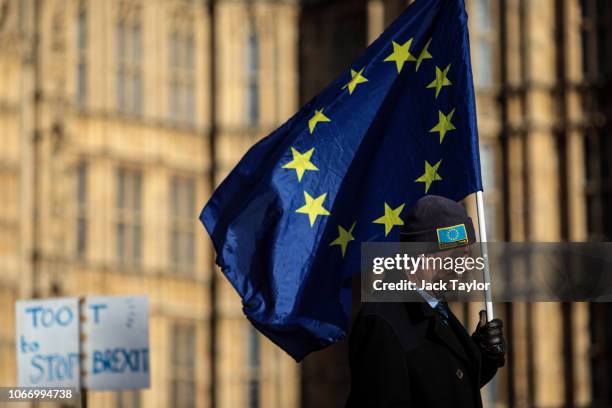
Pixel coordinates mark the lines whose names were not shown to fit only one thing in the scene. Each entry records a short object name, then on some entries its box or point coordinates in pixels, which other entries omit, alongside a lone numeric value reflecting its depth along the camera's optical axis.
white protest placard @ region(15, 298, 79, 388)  13.49
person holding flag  5.49
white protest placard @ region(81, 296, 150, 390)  13.66
